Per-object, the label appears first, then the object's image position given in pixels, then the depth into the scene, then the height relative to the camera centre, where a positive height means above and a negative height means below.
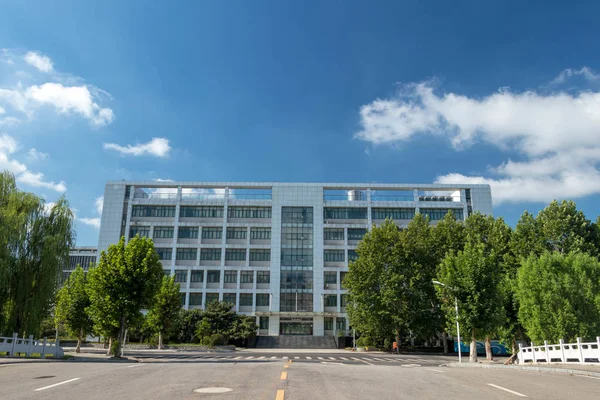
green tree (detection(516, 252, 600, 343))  29.09 +1.58
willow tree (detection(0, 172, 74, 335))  25.80 +3.17
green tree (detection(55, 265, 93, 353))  36.53 +0.44
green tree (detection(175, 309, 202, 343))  58.69 -1.46
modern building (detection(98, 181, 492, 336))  71.38 +12.73
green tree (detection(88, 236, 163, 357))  30.38 +1.67
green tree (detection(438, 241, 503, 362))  32.69 +1.99
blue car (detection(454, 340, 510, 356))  50.92 -3.02
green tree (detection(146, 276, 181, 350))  47.25 +0.34
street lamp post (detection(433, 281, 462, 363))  33.15 +1.04
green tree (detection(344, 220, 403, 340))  47.97 +3.60
